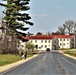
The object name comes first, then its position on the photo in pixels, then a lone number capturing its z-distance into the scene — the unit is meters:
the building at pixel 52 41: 174.38
